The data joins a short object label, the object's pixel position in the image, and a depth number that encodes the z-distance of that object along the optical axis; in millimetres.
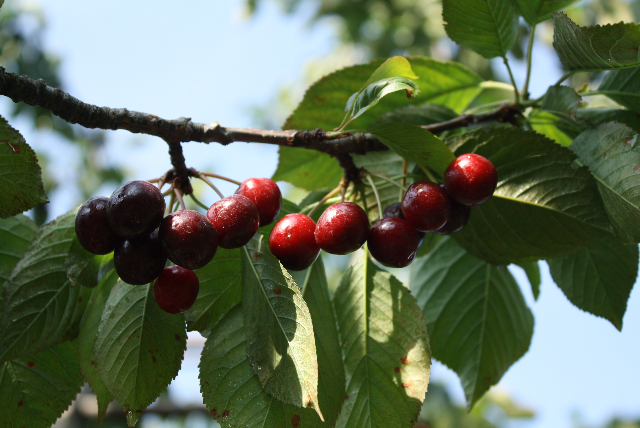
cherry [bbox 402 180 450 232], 676
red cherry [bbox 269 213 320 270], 671
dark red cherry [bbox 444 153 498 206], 677
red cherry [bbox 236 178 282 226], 686
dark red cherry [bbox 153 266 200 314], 666
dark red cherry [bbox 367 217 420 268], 674
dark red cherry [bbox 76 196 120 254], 655
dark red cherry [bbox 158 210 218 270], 644
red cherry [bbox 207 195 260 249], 658
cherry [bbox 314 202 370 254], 667
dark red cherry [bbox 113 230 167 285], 652
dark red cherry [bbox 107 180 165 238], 645
